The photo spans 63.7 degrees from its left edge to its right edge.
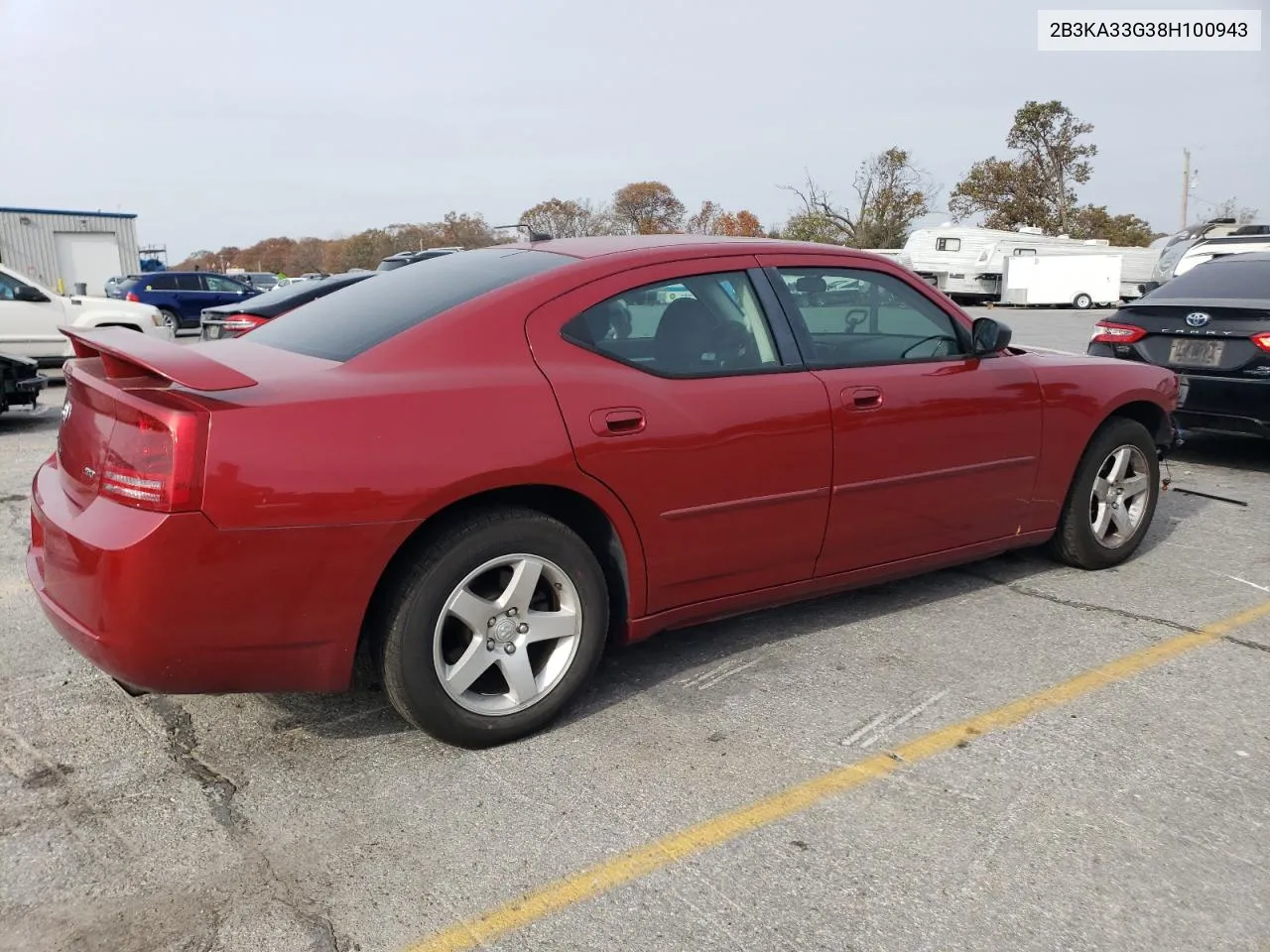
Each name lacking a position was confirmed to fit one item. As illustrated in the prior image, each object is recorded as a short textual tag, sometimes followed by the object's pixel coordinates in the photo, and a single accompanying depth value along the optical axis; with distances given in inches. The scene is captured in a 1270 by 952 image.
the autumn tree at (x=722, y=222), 2201.0
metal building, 1314.0
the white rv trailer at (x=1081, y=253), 1312.7
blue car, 917.8
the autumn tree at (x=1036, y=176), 1849.2
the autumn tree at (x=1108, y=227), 1898.4
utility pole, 2188.7
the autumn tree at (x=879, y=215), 1827.0
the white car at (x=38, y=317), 506.9
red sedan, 103.9
